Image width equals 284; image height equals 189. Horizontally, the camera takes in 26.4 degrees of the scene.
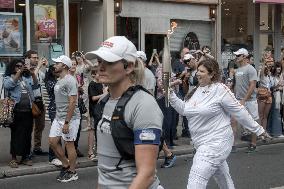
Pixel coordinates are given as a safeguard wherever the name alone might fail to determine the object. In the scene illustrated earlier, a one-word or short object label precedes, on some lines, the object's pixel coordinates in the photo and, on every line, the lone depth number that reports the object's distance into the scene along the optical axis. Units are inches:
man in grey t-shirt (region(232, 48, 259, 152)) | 458.6
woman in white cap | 131.7
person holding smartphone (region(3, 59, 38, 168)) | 381.4
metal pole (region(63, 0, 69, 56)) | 641.6
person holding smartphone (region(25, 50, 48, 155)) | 409.9
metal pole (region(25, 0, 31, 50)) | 609.0
